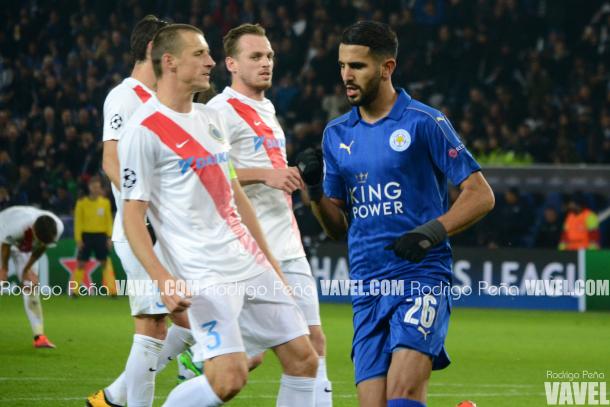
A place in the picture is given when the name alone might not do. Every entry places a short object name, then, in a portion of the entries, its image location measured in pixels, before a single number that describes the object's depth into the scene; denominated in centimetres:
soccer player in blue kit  1047
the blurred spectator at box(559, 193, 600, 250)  3416
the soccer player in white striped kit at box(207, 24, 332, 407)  1468
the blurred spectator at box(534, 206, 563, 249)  3462
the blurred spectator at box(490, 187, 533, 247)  3497
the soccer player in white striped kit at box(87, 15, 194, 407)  1337
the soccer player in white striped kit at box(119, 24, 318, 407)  1063
